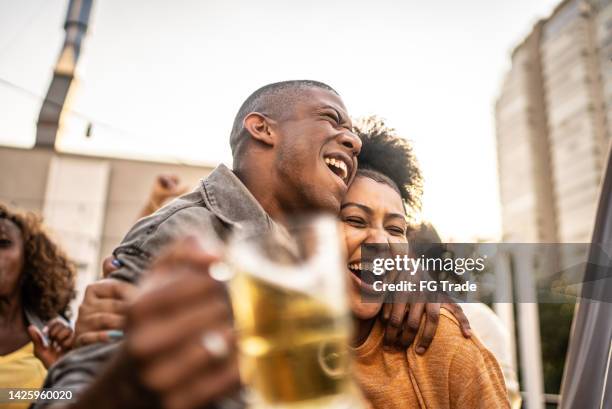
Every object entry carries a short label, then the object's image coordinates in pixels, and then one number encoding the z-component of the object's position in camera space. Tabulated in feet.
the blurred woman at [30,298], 6.09
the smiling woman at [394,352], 4.18
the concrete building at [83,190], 17.04
